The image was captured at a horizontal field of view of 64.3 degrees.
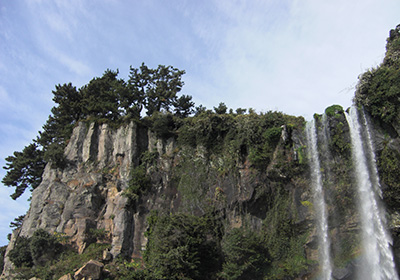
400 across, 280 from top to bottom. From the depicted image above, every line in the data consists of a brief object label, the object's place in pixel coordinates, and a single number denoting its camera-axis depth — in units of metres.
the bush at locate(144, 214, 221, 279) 17.20
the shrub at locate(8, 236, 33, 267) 21.56
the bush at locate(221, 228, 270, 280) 17.62
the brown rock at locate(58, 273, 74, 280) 18.33
